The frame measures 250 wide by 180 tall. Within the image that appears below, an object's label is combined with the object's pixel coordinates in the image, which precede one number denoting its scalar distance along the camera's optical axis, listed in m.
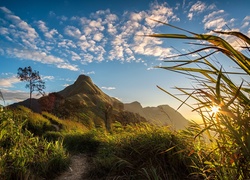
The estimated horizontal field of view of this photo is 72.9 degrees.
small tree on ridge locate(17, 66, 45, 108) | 28.63
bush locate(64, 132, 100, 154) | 5.13
